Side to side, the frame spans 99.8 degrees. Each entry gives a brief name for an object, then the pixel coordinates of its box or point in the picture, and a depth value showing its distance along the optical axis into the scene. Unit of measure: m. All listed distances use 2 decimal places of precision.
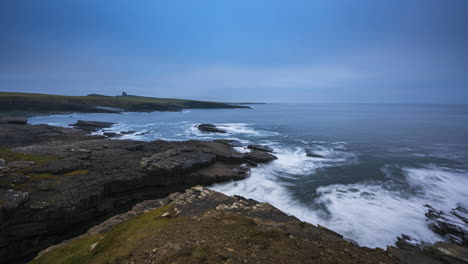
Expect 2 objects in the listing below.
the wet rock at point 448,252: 7.43
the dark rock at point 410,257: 7.03
